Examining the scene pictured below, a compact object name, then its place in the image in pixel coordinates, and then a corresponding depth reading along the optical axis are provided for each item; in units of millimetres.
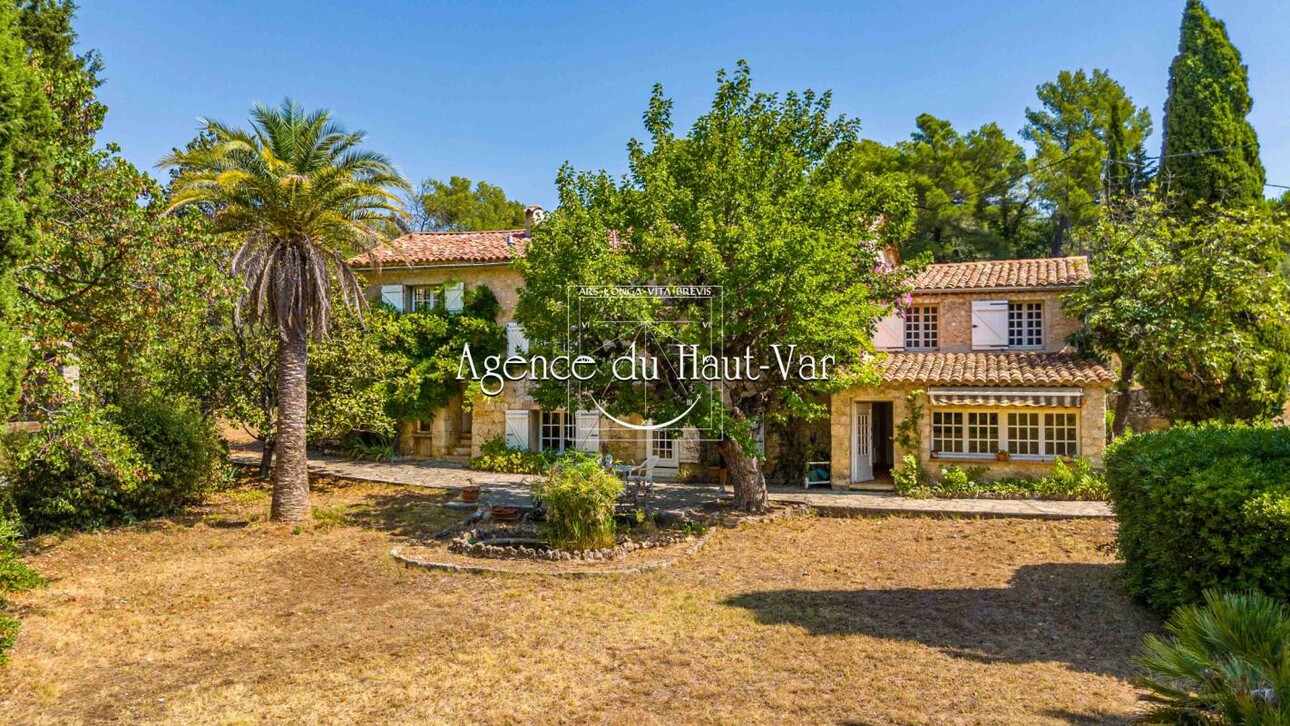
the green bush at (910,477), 18469
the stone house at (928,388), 18375
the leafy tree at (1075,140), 33719
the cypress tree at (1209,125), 20734
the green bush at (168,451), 15352
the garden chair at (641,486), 16812
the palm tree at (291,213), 14172
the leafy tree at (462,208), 47281
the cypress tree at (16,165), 7398
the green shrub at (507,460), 22391
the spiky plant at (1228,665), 3863
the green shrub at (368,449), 24750
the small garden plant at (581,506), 12859
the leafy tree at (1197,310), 16484
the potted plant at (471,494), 17016
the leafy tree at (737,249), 13875
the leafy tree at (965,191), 34969
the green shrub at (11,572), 8528
